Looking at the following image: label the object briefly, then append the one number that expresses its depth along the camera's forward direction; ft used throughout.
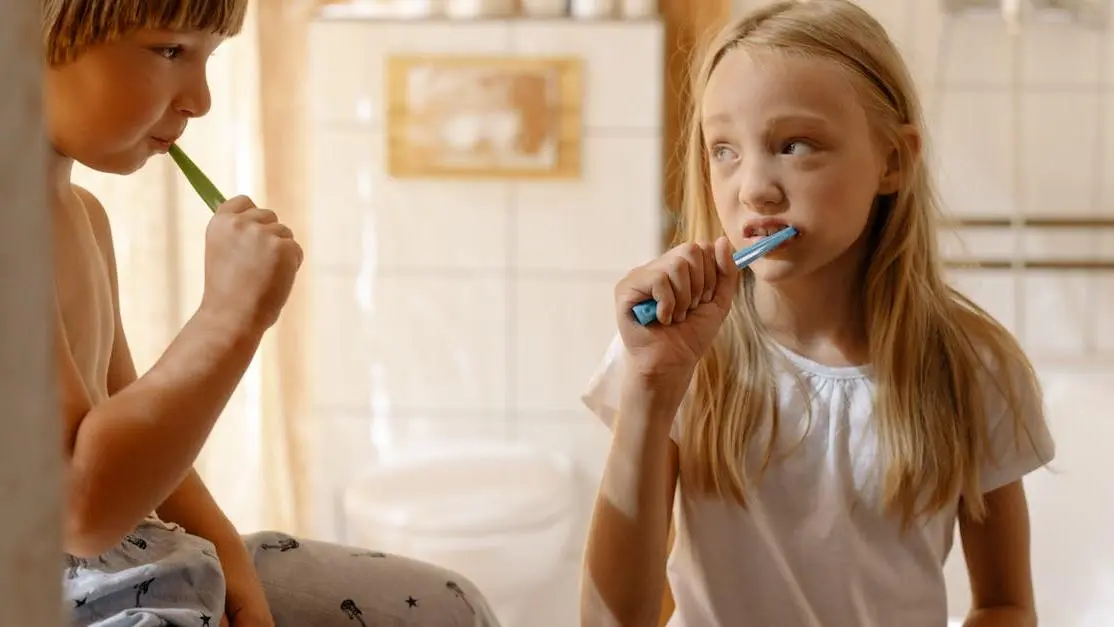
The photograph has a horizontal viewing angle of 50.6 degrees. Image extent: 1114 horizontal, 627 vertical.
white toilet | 5.68
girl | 2.98
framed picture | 6.76
